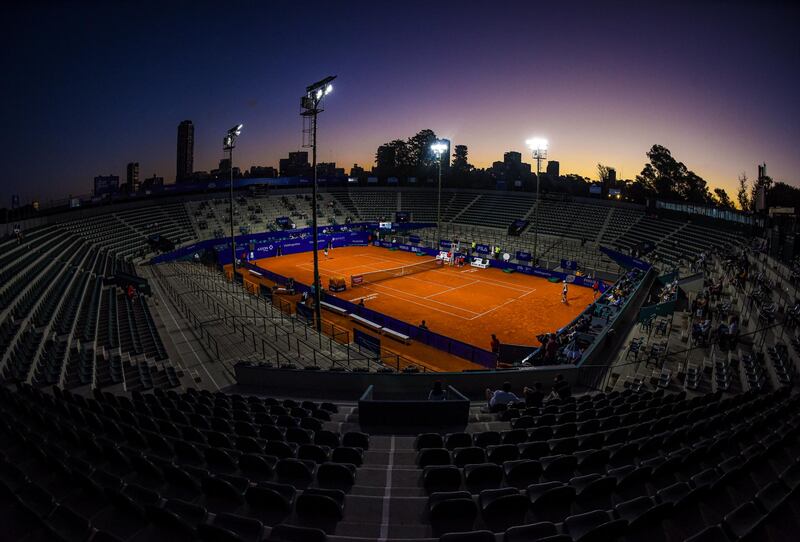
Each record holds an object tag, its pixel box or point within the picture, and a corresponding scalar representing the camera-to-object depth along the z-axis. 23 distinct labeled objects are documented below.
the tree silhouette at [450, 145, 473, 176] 130.00
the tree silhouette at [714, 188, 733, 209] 91.71
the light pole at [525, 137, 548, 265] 48.41
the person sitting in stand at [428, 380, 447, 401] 11.30
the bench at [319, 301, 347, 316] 31.93
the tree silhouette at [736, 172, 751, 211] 79.76
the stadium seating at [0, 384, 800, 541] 5.21
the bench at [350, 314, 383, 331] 28.76
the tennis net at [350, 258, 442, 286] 42.03
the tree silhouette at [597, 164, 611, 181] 114.10
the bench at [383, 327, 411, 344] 26.57
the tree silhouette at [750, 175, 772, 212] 74.51
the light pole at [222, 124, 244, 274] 39.39
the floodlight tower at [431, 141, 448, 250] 57.81
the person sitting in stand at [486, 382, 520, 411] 12.30
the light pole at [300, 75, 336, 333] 22.61
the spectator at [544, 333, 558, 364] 19.47
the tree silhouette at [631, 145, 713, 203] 92.94
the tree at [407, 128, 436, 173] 124.19
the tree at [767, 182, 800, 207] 70.59
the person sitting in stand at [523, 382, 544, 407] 12.10
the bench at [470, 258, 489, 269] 52.28
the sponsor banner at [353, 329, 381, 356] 23.20
